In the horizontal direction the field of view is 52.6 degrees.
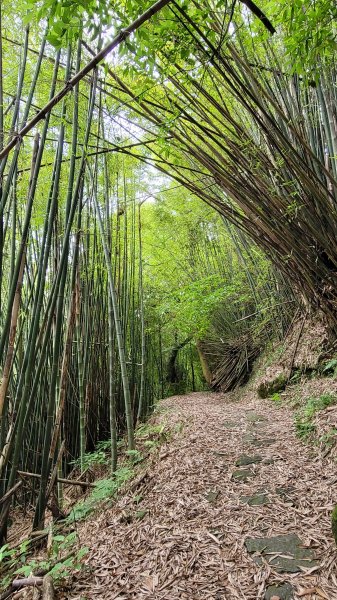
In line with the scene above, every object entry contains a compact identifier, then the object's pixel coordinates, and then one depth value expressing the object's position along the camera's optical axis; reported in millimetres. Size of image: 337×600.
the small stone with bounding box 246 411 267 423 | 2692
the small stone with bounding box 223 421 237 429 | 2572
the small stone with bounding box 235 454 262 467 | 1873
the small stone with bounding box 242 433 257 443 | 2215
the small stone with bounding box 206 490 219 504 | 1566
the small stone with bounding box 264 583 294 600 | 989
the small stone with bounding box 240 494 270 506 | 1477
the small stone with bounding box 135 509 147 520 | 1647
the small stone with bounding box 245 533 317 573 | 1092
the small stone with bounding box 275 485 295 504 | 1468
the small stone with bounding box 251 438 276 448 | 2100
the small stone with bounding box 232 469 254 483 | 1710
